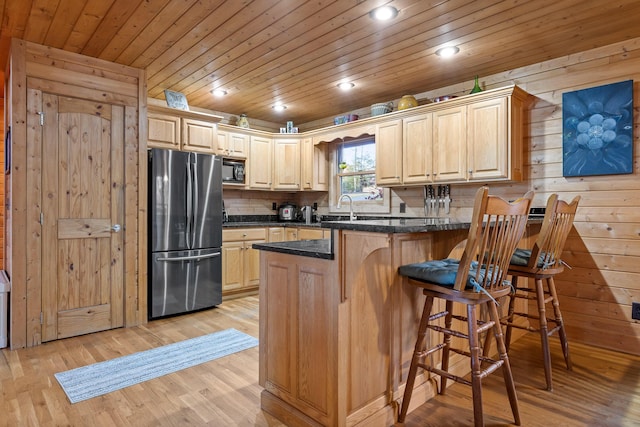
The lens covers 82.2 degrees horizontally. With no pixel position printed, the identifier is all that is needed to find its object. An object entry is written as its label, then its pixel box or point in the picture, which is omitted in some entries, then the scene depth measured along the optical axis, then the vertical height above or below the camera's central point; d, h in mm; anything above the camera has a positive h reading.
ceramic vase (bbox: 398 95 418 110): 3932 +1172
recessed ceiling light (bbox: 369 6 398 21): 2430 +1342
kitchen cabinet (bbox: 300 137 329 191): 5078 +636
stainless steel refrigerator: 3592 -217
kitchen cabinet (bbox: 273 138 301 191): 5176 +717
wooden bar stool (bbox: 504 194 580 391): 2164 -313
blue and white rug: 2248 -1077
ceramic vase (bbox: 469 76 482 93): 3439 +1164
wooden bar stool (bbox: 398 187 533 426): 1543 -329
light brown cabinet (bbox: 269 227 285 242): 4727 -303
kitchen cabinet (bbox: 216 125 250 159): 4625 +882
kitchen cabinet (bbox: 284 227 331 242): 4473 -278
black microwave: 4695 +508
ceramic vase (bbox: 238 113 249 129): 4965 +1202
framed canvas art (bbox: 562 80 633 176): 2820 +652
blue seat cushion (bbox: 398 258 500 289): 1673 -294
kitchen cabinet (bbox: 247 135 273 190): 4938 +661
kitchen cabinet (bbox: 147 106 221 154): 3839 +889
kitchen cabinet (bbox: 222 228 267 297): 4332 -608
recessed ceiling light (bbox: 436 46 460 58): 3002 +1336
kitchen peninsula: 1624 -554
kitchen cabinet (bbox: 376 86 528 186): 3184 +679
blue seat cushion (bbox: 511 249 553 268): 2318 -303
